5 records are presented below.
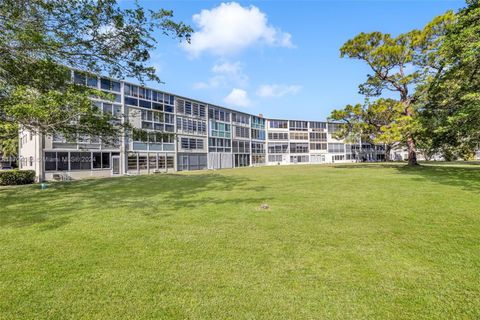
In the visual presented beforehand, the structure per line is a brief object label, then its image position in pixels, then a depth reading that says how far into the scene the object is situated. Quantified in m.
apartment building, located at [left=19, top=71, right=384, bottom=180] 29.94
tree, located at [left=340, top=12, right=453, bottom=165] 28.05
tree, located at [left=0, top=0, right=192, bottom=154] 9.80
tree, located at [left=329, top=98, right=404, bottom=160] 30.10
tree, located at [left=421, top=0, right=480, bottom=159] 14.41
